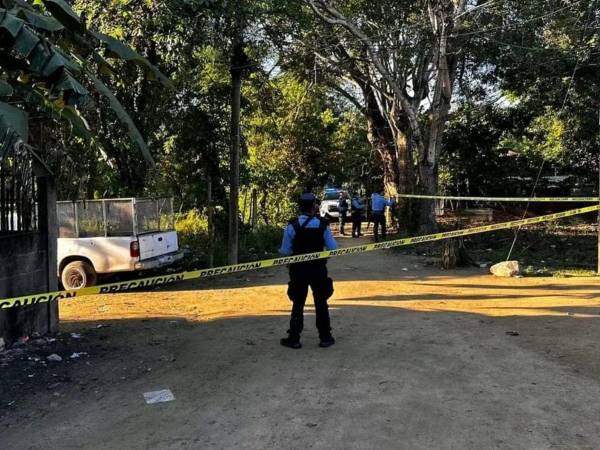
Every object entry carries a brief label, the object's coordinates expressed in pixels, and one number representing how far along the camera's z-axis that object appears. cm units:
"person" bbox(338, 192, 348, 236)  2133
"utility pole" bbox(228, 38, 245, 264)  1230
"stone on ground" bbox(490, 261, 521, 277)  1153
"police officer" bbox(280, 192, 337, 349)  638
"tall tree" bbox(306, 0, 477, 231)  1523
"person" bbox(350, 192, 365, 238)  2030
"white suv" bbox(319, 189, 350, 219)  2891
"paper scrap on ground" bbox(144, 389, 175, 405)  492
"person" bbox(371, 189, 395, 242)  1780
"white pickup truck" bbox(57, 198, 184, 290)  1067
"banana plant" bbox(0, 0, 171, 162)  438
